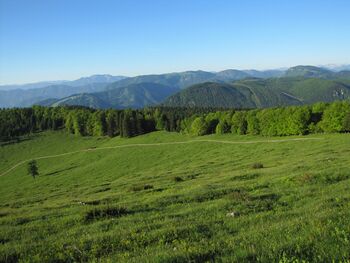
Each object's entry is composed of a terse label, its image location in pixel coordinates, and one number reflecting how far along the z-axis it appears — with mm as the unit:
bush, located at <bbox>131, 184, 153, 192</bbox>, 29859
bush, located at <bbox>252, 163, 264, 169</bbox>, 41675
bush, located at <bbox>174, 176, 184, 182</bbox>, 37819
